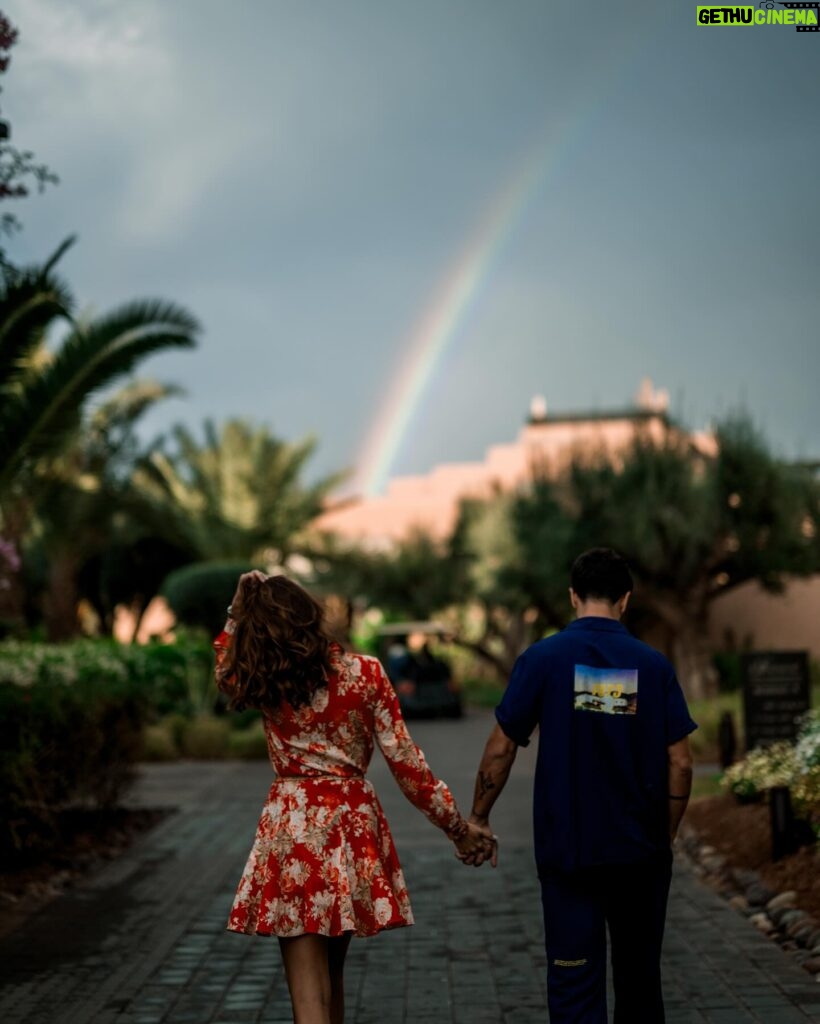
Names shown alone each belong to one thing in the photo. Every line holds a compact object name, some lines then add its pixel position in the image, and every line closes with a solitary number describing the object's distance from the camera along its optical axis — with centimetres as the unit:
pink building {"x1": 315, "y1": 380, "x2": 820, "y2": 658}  3341
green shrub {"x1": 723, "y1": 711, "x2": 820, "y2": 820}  818
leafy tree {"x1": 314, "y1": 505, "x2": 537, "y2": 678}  4172
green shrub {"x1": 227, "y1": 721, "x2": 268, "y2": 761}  2016
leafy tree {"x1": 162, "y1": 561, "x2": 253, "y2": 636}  2603
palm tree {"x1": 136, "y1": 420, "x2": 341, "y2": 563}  4097
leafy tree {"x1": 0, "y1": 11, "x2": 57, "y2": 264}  729
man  435
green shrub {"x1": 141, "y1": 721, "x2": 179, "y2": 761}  2019
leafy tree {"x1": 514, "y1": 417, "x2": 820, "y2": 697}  2986
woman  436
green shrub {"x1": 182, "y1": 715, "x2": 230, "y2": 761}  2042
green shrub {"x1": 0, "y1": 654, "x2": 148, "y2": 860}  918
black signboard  1332
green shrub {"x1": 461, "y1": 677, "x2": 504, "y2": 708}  3884
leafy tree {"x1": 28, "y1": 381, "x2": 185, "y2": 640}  3281
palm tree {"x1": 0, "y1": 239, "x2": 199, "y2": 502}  1247
